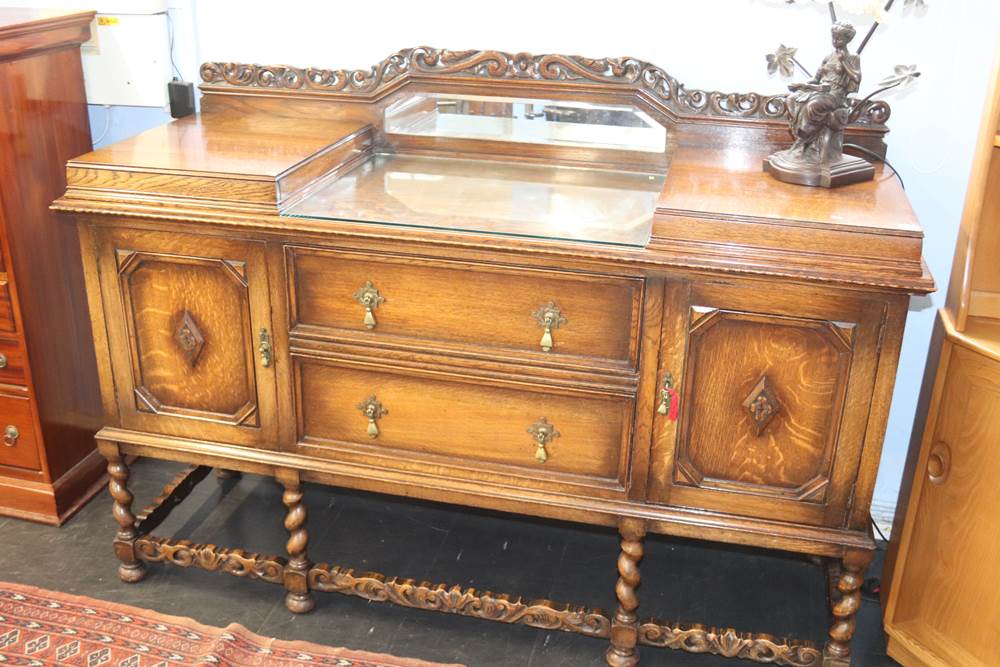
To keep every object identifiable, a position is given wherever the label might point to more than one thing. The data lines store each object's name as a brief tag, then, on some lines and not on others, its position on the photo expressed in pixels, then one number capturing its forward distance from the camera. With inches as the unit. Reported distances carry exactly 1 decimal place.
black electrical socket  103.3
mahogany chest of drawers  95.3
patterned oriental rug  87.0
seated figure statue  77.0
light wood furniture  78.4
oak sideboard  73.4
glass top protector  78.0
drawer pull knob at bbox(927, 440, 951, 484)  82.2
